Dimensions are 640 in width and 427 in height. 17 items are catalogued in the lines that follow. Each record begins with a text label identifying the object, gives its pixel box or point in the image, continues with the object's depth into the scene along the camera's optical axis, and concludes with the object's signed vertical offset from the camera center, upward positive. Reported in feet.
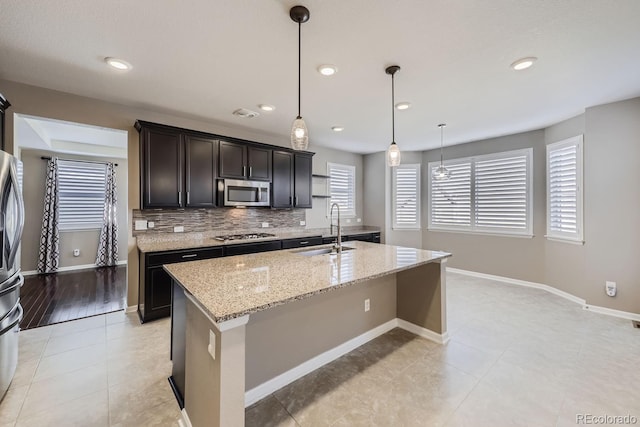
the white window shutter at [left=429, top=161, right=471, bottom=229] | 17.26 +1.00
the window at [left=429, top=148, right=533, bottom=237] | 15.03 +1.11
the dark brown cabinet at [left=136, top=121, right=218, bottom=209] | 10.82 +1.91
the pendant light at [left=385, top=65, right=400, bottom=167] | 8.10 +1.82
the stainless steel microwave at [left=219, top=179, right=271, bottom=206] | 12.93 +1.01
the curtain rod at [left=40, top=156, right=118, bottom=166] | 17.09 +3.48
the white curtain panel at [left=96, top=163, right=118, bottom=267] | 19.08 -1.05
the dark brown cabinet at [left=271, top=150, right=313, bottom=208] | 14.83 +1.88
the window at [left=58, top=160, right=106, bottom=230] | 18.02 +1.29
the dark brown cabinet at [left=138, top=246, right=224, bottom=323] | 10.08 -2.61
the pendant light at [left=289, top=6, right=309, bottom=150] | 6.09 +1.93
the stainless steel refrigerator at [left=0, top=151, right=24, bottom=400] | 6.14 -1.26
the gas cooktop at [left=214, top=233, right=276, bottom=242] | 12.67 -1.15
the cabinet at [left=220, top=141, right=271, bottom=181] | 12.94 +2.57
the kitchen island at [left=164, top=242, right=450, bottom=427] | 4.15 -2.46
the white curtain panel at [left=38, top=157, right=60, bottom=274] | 17.01 -0.85
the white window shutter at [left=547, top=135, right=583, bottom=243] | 12.30 +1.13
